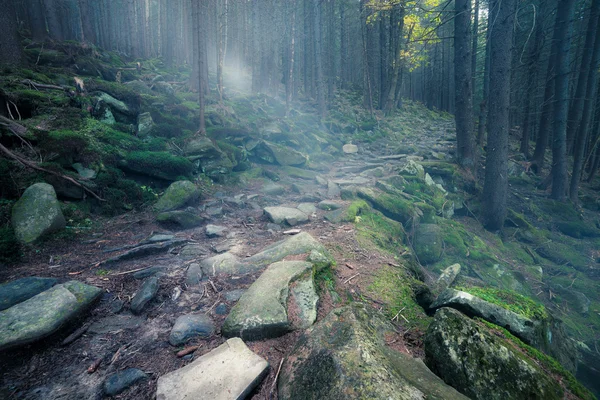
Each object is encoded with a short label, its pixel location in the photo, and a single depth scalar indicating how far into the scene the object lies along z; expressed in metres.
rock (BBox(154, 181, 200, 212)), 6.23
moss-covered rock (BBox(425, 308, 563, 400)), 1.92
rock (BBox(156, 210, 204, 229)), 5.59
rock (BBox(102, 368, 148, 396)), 2.05
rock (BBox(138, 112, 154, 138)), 8.10
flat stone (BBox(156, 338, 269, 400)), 1.91
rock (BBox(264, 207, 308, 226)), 5.96
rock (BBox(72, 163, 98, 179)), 5.65
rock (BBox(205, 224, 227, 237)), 5.29
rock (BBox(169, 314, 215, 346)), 2.57
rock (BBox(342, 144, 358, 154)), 14.24
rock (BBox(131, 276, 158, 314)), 3.04
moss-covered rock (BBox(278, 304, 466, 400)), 1.67
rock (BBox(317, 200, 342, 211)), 6.82
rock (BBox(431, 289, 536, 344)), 2.73
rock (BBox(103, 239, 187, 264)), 4.12
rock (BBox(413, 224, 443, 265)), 6.54
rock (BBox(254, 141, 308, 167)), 10.84
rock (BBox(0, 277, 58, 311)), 2.73
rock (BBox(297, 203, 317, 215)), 6.58
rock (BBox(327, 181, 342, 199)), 7.99
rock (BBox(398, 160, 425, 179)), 9.48
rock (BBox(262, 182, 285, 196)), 8.27
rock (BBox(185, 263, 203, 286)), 3.59
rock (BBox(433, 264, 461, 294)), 4.48
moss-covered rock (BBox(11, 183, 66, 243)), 4.16
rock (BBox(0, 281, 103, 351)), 2.27
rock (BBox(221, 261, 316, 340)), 2.51
